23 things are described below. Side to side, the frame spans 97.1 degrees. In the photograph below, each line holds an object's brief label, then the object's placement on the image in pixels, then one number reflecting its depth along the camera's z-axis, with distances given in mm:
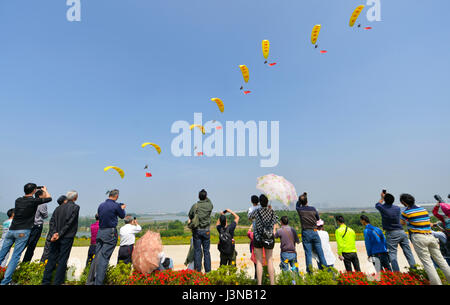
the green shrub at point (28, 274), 5564
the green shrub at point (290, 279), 4871
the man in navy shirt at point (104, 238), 5074
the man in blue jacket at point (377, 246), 5852
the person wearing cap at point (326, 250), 6066
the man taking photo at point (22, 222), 5527
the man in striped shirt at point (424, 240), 4762
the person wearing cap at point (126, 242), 5949
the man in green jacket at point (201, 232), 6148
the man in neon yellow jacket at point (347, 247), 6027
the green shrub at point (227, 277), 4844
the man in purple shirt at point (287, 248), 5530
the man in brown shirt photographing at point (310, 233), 6020
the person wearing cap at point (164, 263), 5352
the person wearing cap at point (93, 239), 6203
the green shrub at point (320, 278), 4629
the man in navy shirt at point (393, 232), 5859
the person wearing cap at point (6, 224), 6258
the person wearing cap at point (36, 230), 6316
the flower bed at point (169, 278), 4896
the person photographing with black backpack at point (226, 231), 5945
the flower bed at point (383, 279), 4612
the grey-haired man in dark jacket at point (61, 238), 5082
